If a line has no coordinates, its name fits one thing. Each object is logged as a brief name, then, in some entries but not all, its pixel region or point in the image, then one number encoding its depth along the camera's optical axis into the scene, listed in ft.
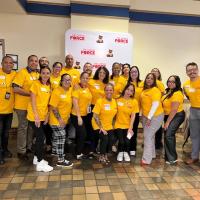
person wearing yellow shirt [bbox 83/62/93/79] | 12.15
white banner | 15.19
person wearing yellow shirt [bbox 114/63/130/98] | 12.36
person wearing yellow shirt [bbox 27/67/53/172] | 10.02
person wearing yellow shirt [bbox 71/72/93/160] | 11.03
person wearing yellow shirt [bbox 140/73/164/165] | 10.75
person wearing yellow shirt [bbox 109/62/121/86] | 12.42
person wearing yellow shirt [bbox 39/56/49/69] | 11.81
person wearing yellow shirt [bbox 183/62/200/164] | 11.01
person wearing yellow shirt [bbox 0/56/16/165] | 10.69
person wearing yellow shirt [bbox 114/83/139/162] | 11.27
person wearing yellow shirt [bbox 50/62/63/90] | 11.64
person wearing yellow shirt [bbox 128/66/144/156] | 11.96
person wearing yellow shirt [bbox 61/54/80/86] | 12.64
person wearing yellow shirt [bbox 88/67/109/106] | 11.91
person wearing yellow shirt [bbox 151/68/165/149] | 12.77
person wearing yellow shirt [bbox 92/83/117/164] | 11.03
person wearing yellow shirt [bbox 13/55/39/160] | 10.75
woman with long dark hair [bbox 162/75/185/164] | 10.87
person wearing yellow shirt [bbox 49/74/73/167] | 10.35
